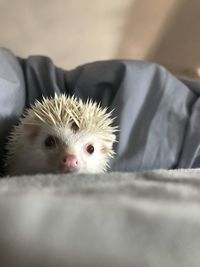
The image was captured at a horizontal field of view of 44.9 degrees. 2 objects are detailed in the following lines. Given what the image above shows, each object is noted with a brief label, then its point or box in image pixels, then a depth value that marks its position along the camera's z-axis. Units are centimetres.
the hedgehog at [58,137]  15
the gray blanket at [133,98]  16
